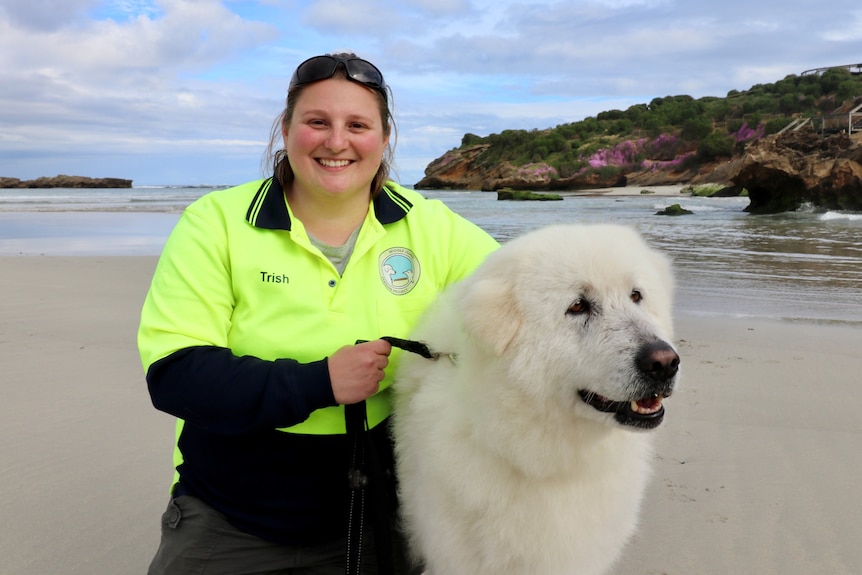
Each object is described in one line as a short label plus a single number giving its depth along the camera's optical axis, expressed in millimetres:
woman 1982
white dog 1773
